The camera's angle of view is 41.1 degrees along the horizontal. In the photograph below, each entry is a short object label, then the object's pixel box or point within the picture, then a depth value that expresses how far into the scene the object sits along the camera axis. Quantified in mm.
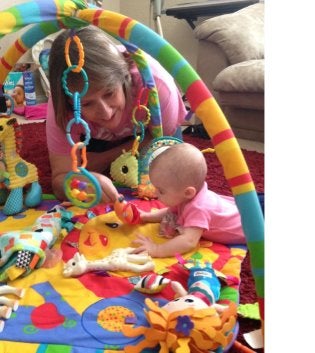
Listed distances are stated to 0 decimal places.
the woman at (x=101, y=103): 1023
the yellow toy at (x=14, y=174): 1175
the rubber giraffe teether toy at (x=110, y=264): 877
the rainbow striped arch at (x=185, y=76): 660
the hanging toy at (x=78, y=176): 838
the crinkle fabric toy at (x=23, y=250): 861
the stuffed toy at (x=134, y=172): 1258
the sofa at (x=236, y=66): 2021
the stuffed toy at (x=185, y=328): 649
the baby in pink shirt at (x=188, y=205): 941
